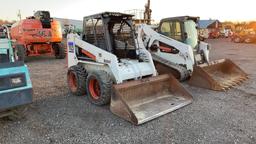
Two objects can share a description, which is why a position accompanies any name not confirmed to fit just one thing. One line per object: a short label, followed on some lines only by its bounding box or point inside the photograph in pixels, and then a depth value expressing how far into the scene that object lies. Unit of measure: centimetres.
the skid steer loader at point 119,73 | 366
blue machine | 278
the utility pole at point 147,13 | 1620
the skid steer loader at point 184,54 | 560
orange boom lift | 924
